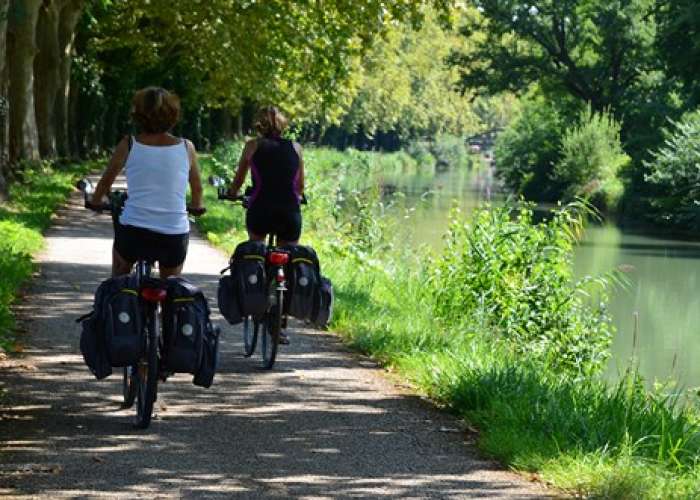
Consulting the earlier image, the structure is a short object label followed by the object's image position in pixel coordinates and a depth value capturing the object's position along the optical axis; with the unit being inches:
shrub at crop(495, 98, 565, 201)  2549.2
